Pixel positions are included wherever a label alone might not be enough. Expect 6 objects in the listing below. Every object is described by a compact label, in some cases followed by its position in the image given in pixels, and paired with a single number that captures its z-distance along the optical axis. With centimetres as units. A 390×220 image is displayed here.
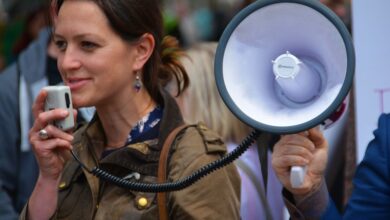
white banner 660
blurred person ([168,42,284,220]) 702
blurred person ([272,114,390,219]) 518
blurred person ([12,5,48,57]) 1212
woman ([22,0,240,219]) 569
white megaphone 480
